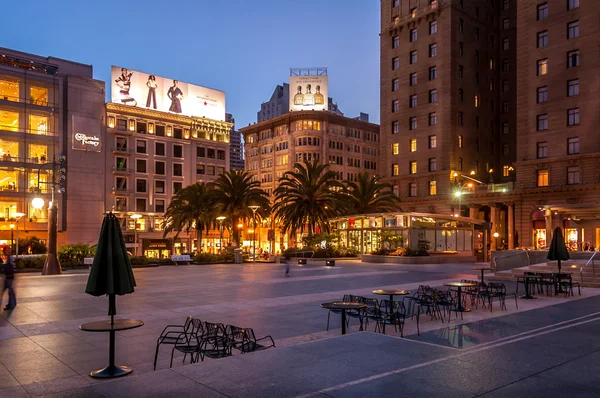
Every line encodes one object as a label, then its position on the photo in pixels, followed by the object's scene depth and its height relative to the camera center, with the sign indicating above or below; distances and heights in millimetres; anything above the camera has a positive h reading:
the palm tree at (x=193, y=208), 52750 +1303
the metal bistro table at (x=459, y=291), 15211 -2122
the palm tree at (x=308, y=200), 50906 +2067
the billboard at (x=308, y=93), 100062 +25094
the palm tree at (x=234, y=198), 51344 +2294
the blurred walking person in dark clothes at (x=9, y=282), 16064 -1929
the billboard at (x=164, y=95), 76438 +20024
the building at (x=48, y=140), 59344 +9880
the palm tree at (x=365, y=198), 56812 +2529
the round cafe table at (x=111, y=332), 8711 -1934
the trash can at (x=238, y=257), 43938 -3101
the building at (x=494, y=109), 54500 +14379
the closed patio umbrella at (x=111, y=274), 8664 -898
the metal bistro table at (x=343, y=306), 11492 -1945
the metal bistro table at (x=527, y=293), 19031 -2705
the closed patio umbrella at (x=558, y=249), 21078 -1176
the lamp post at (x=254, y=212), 46175 +923
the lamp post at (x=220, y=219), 50681 +196
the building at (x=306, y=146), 100625 +15450
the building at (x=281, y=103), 185250 +44346
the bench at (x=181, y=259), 41156 -3056
